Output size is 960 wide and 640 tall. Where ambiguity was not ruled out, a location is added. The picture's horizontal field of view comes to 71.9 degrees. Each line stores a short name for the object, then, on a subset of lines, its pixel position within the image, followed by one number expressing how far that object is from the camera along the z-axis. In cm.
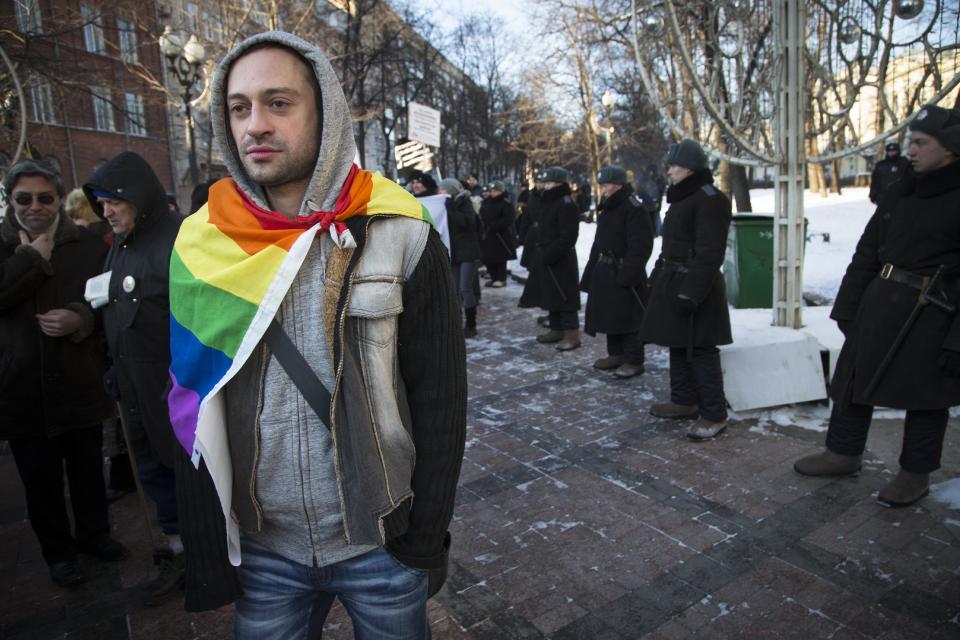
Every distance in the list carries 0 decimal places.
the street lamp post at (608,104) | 2169
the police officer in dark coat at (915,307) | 331
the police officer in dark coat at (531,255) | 775
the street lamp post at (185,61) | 1151
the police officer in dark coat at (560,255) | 737
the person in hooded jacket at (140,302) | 282
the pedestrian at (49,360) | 319
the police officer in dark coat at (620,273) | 615
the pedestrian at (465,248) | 841
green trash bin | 745
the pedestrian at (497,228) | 1094
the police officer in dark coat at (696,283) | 460
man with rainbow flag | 147
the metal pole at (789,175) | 556
